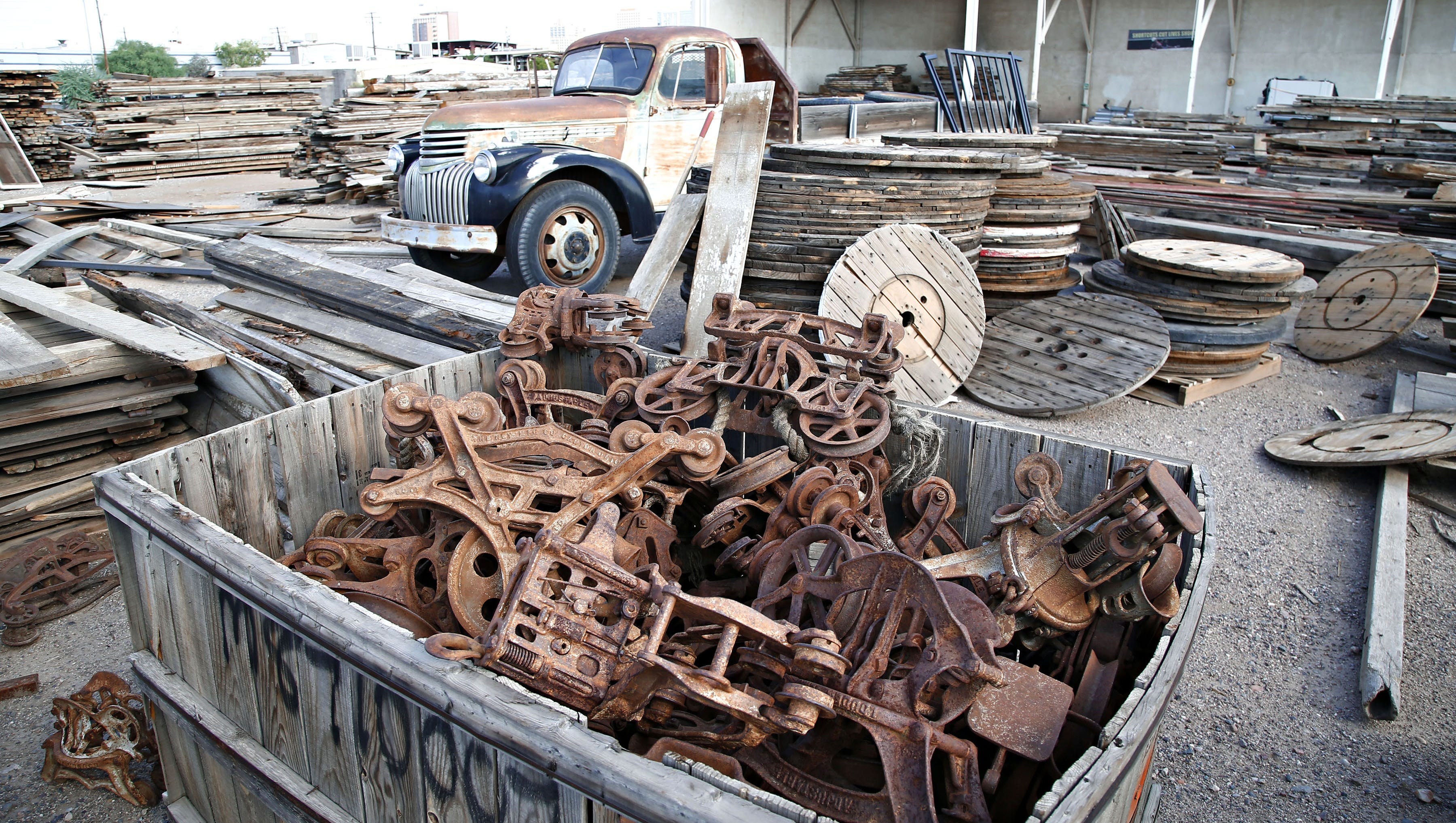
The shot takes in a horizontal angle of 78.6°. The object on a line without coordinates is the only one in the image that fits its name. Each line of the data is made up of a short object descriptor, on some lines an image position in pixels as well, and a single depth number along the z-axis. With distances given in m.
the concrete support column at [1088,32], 18.34
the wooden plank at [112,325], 3.89
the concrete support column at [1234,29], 16.59
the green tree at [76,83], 20.09
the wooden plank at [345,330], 4.12
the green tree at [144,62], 34.00
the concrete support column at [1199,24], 14.93
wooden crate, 1.45
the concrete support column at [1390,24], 13.88
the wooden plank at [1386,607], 2.92
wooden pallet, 5.43
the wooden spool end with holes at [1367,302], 5.78
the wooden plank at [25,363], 3.57
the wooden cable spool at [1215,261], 5.29
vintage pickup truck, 6.49
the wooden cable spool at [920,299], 4.79
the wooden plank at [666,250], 5.28
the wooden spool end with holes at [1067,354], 5.09
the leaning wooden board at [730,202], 5.12
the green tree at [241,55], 40.25
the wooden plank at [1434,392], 5.04
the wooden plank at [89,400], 3.81
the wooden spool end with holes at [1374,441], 4.25
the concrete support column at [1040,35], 15.38
